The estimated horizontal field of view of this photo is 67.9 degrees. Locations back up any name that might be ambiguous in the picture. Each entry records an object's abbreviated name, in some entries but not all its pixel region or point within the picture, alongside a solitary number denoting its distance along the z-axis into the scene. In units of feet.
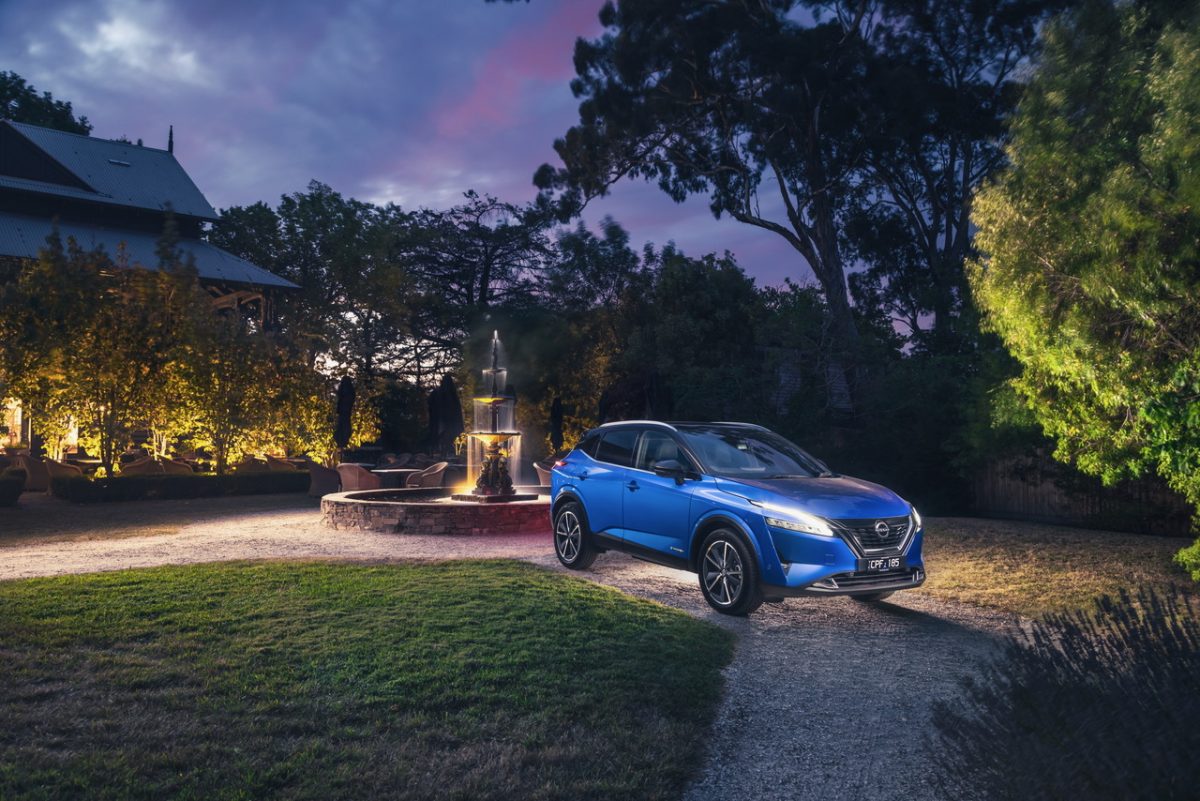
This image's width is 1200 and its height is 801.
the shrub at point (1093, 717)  7.64
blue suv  25.43
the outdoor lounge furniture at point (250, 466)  76.34
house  114.52
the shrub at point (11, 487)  56.80
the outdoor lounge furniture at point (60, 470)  66.54
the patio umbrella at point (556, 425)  77.41
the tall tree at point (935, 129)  102.06
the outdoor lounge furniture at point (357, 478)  66.54
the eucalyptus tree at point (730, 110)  101.81
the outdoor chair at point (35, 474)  72.49
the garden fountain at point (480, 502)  46.80
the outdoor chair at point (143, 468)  70.69
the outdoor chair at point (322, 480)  73.26
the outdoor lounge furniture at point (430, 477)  67.82
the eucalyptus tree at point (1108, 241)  26.78
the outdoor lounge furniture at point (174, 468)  73.87
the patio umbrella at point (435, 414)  62.34
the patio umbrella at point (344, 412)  69.67
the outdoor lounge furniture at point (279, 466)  77.46
